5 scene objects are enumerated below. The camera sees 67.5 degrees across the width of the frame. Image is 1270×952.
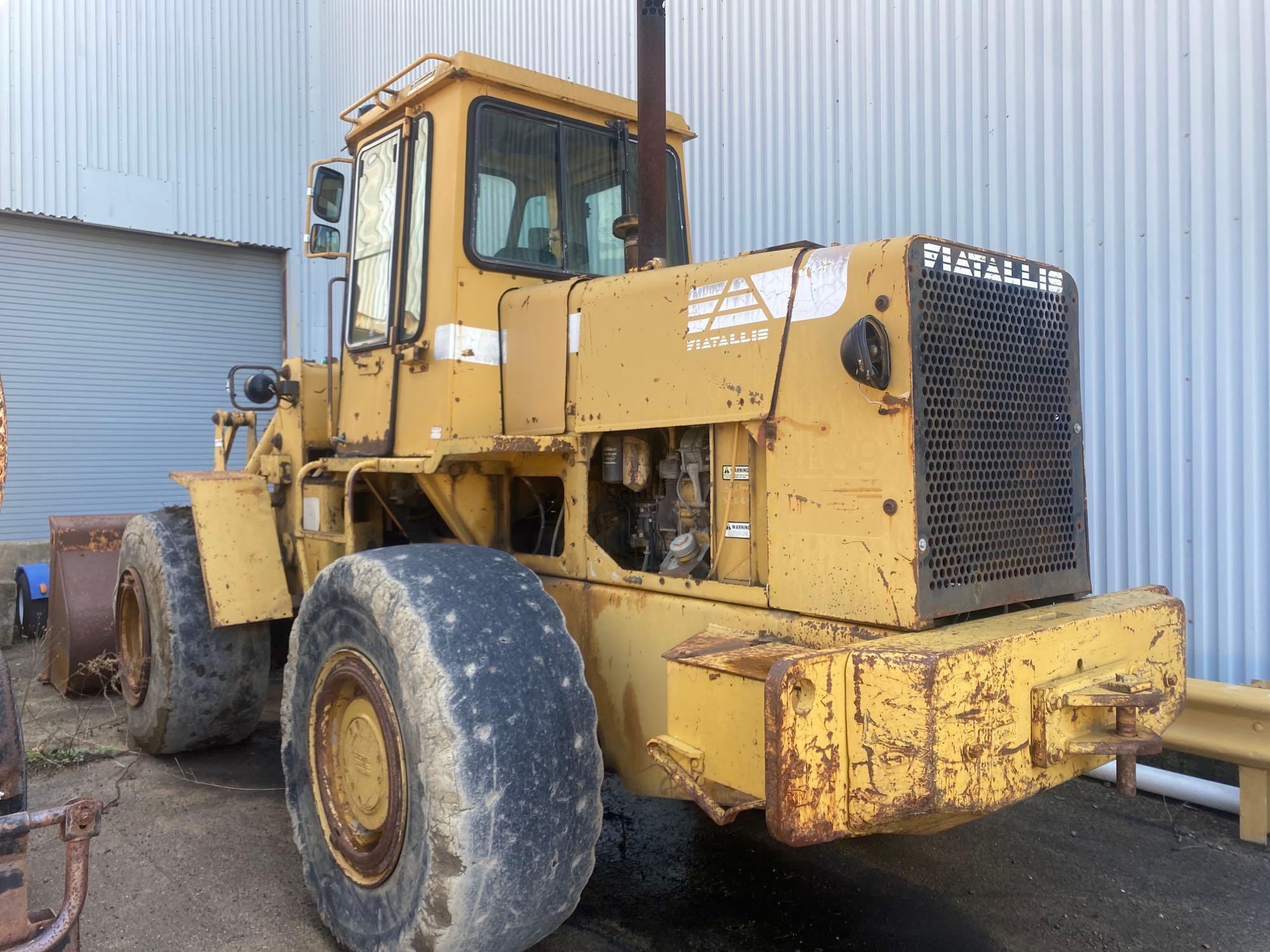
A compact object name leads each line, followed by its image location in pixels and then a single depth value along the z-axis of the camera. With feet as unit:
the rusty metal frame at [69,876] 7.32
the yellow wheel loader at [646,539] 8.16
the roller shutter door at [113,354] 33.35
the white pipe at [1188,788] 14.32
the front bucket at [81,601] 20.56
